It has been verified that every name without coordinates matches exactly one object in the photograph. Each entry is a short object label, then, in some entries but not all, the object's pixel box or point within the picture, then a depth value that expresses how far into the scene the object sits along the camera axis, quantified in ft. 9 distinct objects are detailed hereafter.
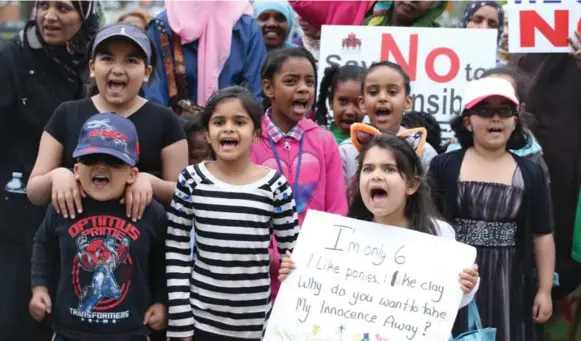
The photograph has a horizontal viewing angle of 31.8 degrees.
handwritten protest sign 13.57
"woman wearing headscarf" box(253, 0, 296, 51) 23.21
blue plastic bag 13.89
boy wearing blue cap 14.38
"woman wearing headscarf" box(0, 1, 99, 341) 18.39
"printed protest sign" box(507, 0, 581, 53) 20.51
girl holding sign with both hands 14.03
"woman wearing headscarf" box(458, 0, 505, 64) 23.49
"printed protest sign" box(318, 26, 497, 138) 21.71
